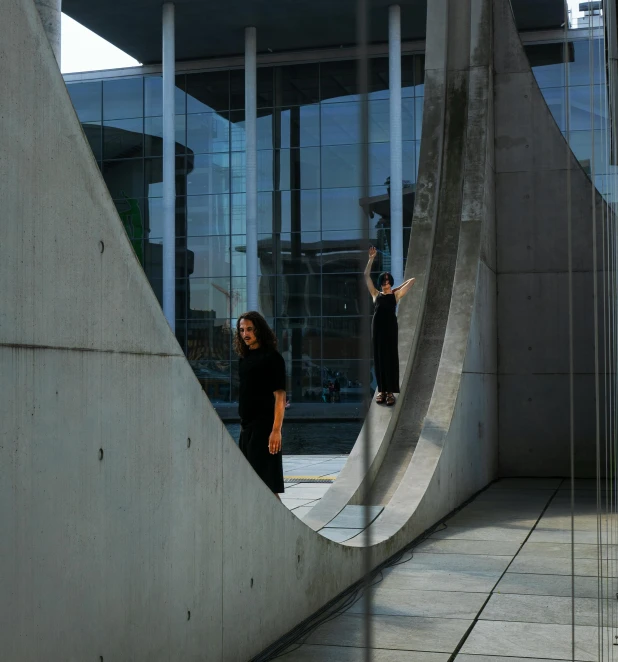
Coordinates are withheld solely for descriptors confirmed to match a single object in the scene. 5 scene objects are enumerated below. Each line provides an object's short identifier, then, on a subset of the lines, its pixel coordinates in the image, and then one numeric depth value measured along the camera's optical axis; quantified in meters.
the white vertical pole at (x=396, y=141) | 28.58
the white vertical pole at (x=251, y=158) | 30.00
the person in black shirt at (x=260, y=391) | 6.39
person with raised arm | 9.95
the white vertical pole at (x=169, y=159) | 29.03
